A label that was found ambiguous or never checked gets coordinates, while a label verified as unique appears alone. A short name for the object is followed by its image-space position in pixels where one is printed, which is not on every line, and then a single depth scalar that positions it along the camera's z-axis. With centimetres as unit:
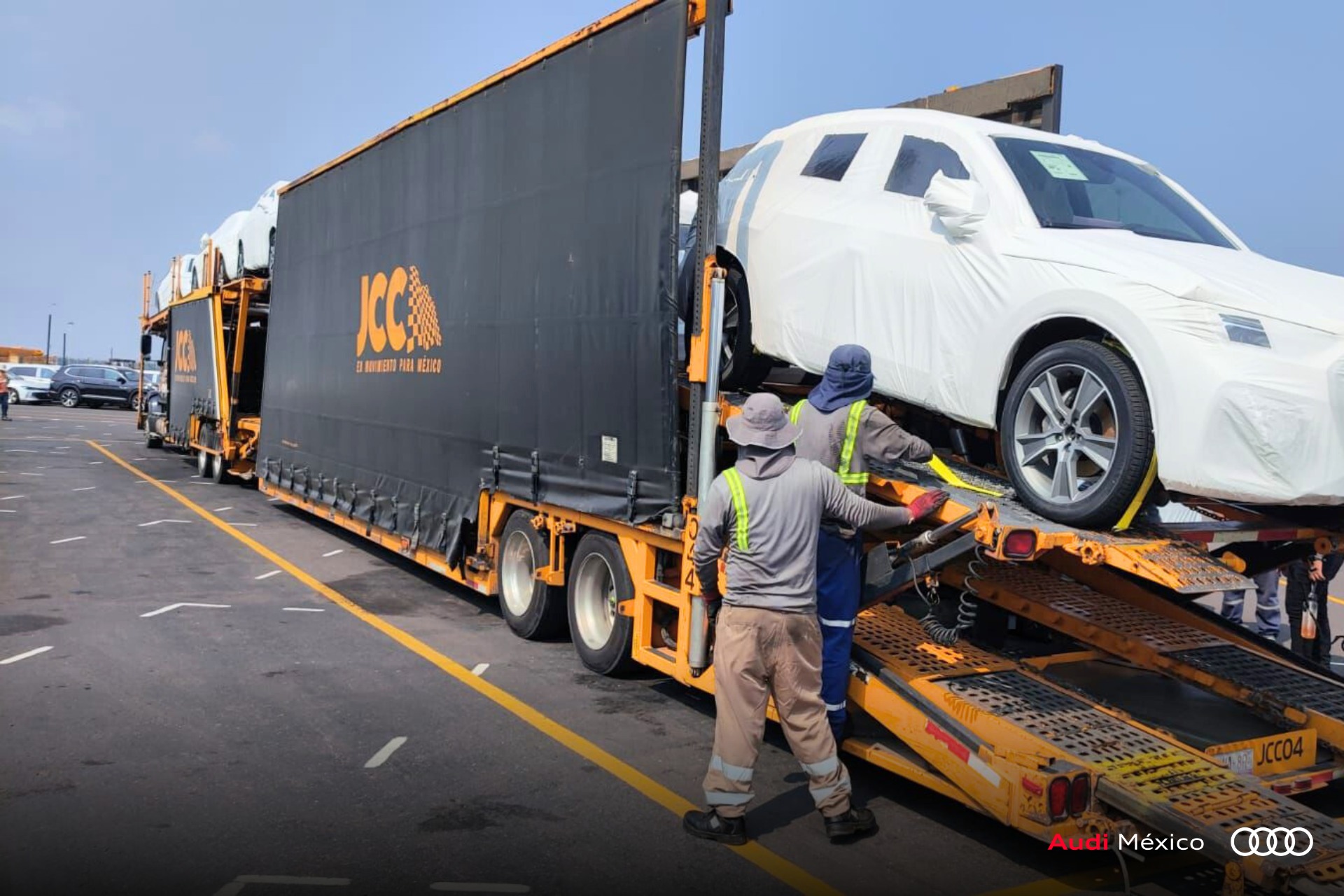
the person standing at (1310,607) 670
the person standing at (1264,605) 793
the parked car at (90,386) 4203
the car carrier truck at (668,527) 434
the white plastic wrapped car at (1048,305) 418
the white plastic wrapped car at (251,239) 1473
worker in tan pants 450
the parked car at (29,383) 4150
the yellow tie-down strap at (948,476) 511
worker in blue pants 491
